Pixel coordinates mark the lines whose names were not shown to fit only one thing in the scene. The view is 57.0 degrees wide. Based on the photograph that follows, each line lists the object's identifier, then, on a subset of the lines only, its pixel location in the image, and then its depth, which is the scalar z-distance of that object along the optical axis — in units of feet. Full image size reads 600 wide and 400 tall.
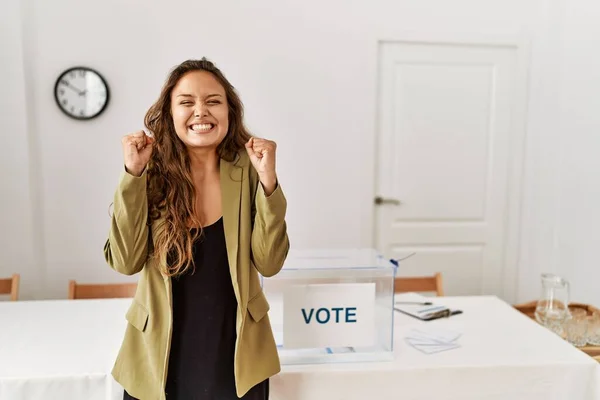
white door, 10.87
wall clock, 9.63
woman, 3.77
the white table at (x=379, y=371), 4.71
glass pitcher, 6.23
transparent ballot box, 4.92
